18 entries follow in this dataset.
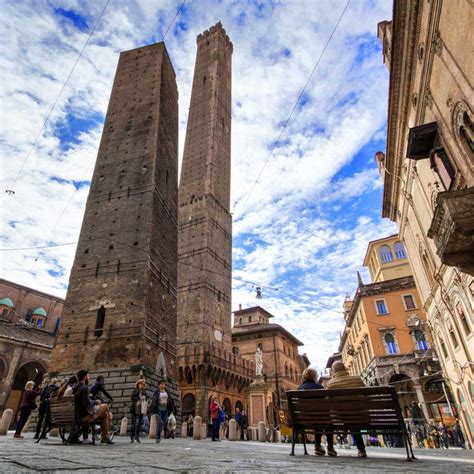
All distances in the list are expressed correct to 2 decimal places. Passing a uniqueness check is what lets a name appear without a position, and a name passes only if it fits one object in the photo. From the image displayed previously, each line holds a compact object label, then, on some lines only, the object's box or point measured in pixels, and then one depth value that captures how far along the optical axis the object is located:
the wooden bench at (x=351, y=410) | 4.16
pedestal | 18.44
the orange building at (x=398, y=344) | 24.25
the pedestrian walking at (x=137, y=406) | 8.36
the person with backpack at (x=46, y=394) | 7.91
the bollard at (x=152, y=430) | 10.20
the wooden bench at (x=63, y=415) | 5.38
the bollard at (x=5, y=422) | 9.41
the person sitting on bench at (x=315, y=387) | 4.77
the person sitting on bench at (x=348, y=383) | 4.62
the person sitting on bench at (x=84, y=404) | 5.40
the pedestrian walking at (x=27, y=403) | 7.86
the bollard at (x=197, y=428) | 11.99
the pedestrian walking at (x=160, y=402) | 9.17
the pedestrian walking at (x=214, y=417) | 11.47
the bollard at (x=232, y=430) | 14.30
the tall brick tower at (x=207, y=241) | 27.80
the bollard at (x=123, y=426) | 11.57
